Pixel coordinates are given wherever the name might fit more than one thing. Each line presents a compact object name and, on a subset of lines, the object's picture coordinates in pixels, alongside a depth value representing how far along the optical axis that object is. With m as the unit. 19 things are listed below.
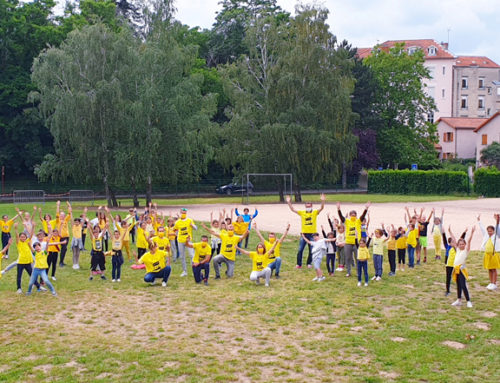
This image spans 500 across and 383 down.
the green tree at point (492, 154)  68.44
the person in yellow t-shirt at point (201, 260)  14.52
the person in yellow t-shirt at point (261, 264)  14.34
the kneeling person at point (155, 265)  14.20
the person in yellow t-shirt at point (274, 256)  14.85
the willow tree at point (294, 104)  45.53
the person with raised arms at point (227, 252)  15.20
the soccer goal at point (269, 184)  47.72
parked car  58.88
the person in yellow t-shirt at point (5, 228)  17.14
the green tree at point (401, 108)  68.44
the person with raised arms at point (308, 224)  16.61
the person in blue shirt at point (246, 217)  19.45
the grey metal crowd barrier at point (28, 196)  45.42
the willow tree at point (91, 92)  37.25
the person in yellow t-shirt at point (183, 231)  16.19
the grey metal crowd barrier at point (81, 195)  46.31
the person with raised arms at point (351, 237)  15.28
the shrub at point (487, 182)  49.94
